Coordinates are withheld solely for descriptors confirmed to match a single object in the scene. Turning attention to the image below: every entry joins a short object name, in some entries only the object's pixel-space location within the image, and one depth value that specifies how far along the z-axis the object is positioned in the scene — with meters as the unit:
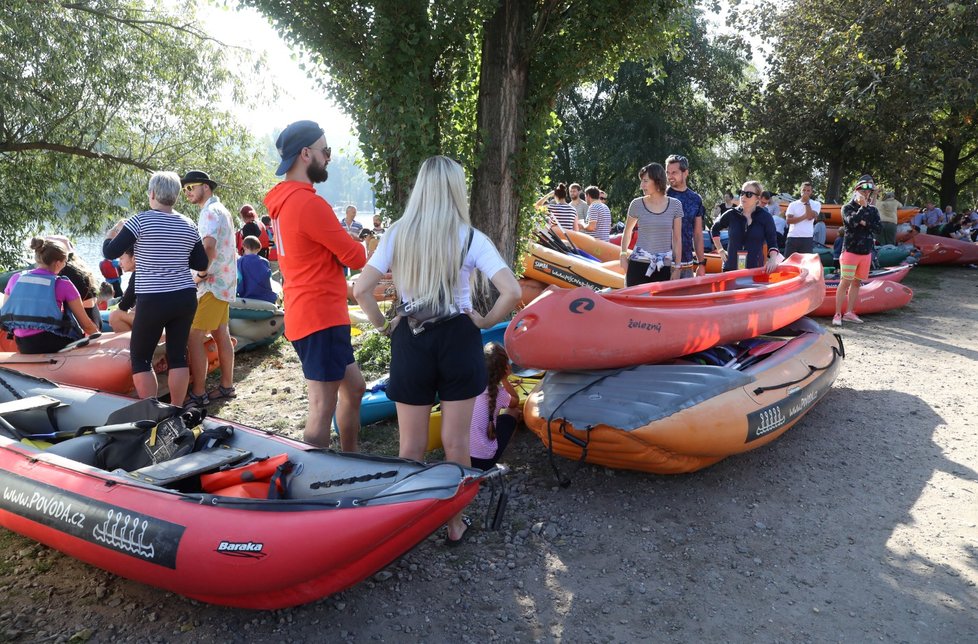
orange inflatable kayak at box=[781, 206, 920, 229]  15.41
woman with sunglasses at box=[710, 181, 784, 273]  6.97
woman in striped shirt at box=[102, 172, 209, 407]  4.46
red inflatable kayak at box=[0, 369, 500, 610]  2.61
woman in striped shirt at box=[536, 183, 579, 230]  11.24
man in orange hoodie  3.40
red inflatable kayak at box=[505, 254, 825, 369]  4.08
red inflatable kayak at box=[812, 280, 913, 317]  8.84
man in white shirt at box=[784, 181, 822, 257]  9.25
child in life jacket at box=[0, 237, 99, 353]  5.11
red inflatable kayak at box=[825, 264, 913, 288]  9.80
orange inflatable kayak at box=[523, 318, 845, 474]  3.70
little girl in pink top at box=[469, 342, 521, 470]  4.08
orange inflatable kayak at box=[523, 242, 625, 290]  8.68
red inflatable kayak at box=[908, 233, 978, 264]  14.43
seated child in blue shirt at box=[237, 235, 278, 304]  7.27
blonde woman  2.96
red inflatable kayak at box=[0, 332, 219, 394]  5.27
